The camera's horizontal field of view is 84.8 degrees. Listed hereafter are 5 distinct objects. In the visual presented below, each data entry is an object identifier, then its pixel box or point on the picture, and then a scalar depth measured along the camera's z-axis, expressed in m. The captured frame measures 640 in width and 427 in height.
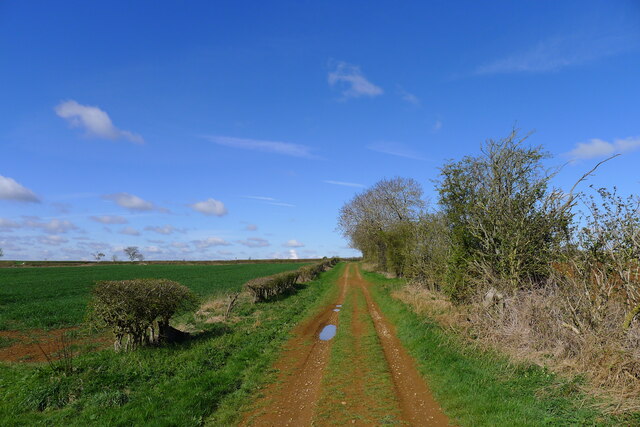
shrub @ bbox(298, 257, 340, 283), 38.19
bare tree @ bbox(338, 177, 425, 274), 42.92
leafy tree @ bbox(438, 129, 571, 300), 11.64
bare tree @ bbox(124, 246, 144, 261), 147.71
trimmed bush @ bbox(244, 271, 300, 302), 22.50
